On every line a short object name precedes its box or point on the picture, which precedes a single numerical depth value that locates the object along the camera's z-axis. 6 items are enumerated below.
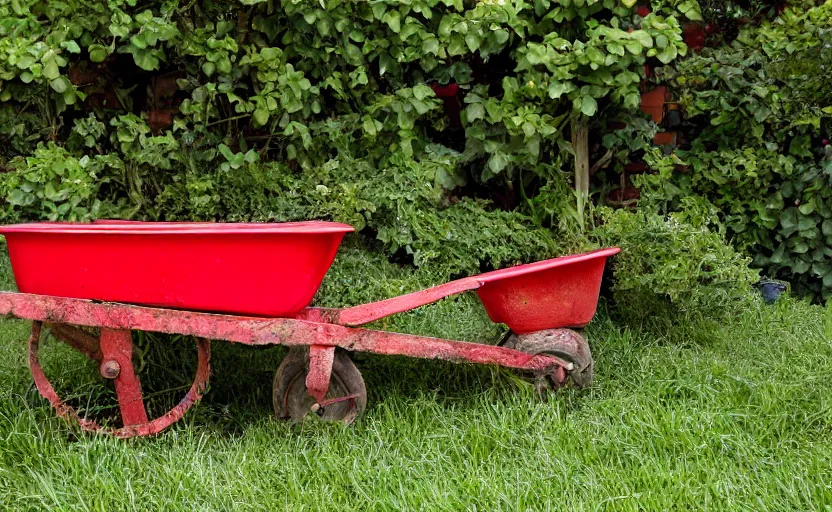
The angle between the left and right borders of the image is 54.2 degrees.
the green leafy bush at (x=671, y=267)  3.70
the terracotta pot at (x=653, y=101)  4.62
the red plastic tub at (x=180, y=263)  2.68
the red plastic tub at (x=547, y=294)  3.16
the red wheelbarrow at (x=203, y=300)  2.70
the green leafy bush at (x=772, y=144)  4.62
